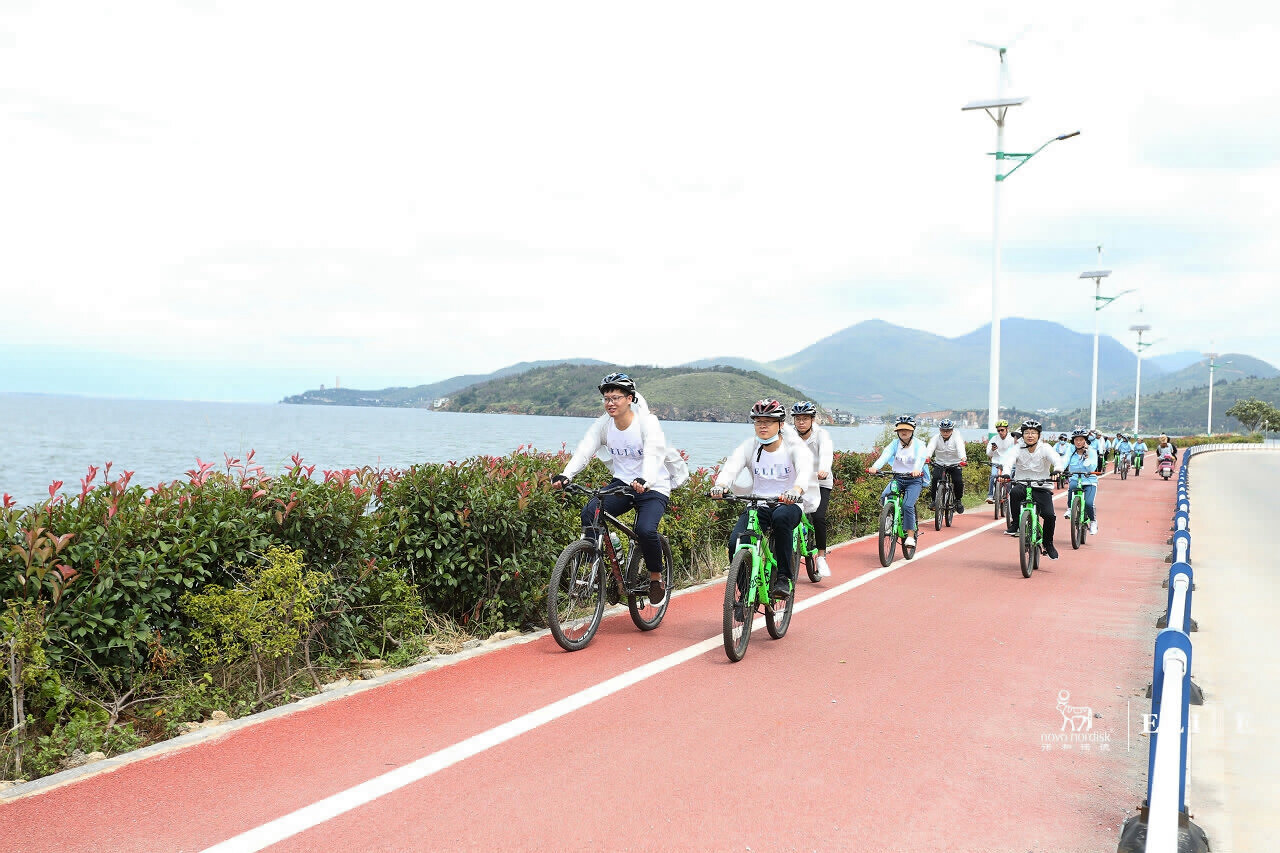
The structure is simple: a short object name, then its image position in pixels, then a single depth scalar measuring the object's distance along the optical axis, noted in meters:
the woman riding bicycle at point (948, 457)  15.94
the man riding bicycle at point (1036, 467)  11.84
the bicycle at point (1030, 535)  11.02
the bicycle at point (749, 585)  6.47
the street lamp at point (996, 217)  22.55
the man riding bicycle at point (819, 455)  9.90
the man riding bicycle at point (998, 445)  17.55
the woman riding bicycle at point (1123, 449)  35.03
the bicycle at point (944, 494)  16.03
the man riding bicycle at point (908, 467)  12.16
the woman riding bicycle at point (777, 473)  7.23
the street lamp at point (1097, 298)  47.88
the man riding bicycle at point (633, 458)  7.09
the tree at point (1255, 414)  104.19
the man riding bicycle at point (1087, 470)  15.10
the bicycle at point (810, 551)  9.42
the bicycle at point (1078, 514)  14.47
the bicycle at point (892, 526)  11.63
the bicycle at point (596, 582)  6.54
